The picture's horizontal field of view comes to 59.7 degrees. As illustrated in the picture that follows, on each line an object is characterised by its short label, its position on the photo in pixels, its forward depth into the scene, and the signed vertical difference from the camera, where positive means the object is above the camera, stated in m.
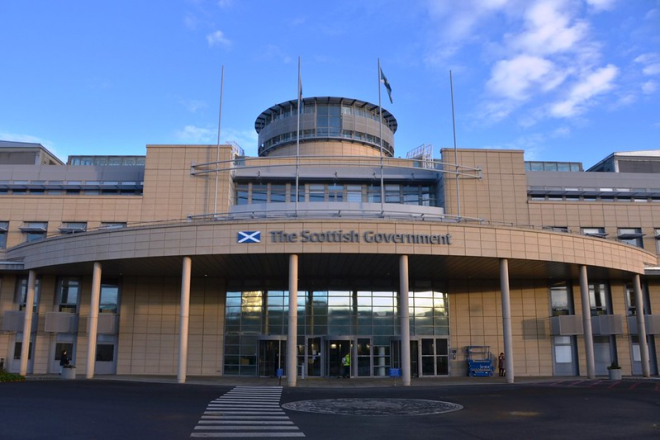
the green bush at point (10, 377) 31.59 -2.26
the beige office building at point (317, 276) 35.62 +4.19
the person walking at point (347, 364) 37.59 -1.73
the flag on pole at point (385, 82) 43.41 +18.93
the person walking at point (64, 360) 36.88 -1.55
